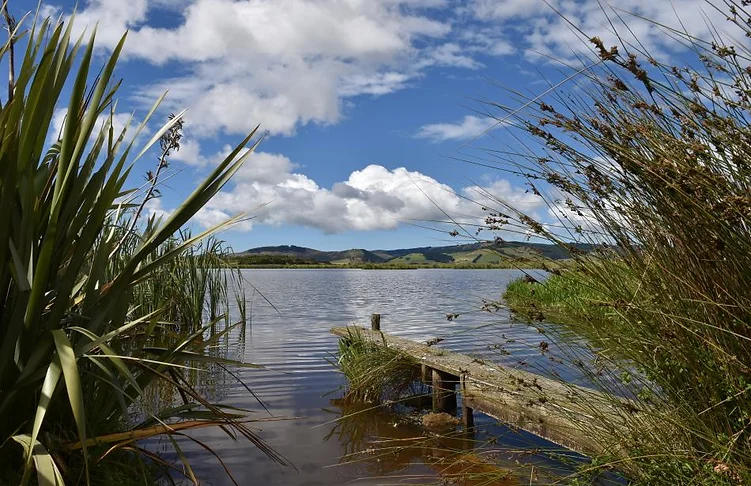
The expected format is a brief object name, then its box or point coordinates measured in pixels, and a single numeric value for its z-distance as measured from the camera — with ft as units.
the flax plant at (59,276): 8.29
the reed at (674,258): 7.59
